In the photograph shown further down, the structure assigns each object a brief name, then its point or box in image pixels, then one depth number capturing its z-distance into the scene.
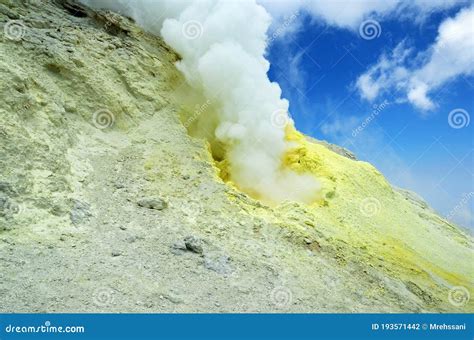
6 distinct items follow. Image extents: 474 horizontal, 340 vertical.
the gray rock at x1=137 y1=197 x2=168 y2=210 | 17.08
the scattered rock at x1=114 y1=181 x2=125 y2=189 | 17.68
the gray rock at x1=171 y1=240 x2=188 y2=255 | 15.13
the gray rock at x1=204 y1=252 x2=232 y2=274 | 14.77
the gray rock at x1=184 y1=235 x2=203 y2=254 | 15.27
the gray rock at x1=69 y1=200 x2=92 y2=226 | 15.22
